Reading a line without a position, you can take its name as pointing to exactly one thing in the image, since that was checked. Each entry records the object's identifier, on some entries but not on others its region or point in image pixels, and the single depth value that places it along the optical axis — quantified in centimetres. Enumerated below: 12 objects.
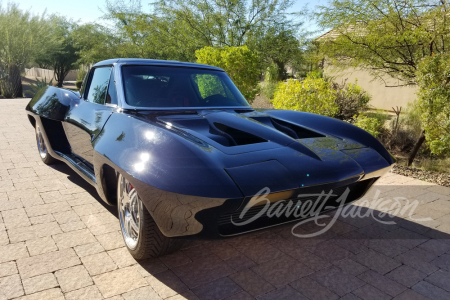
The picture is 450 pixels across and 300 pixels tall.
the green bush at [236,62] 898
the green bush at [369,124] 699
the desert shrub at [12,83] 1642
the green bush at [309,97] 720
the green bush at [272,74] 1848
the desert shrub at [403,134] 840
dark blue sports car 196
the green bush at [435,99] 527
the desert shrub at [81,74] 2596
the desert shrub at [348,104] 916
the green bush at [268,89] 1696
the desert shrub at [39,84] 1593
